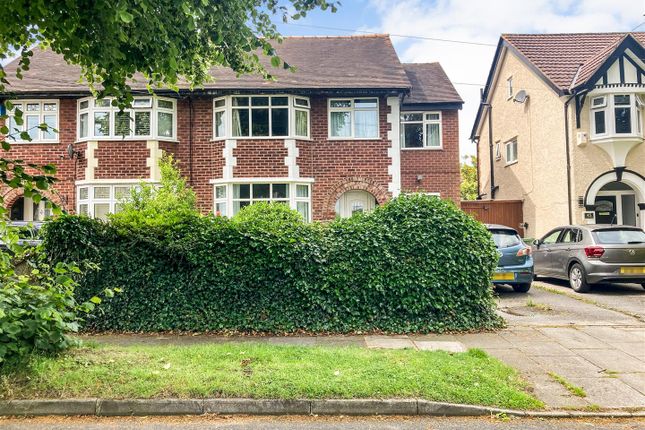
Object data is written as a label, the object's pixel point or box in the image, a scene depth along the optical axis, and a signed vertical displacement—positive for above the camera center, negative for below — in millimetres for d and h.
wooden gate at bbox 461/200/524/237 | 19359 +706
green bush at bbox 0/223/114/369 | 4605 -822
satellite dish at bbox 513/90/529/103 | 19453 +5656
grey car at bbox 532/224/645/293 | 10227 -658
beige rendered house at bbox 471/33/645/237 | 15602 +3699
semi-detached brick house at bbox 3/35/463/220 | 14430 +2945
